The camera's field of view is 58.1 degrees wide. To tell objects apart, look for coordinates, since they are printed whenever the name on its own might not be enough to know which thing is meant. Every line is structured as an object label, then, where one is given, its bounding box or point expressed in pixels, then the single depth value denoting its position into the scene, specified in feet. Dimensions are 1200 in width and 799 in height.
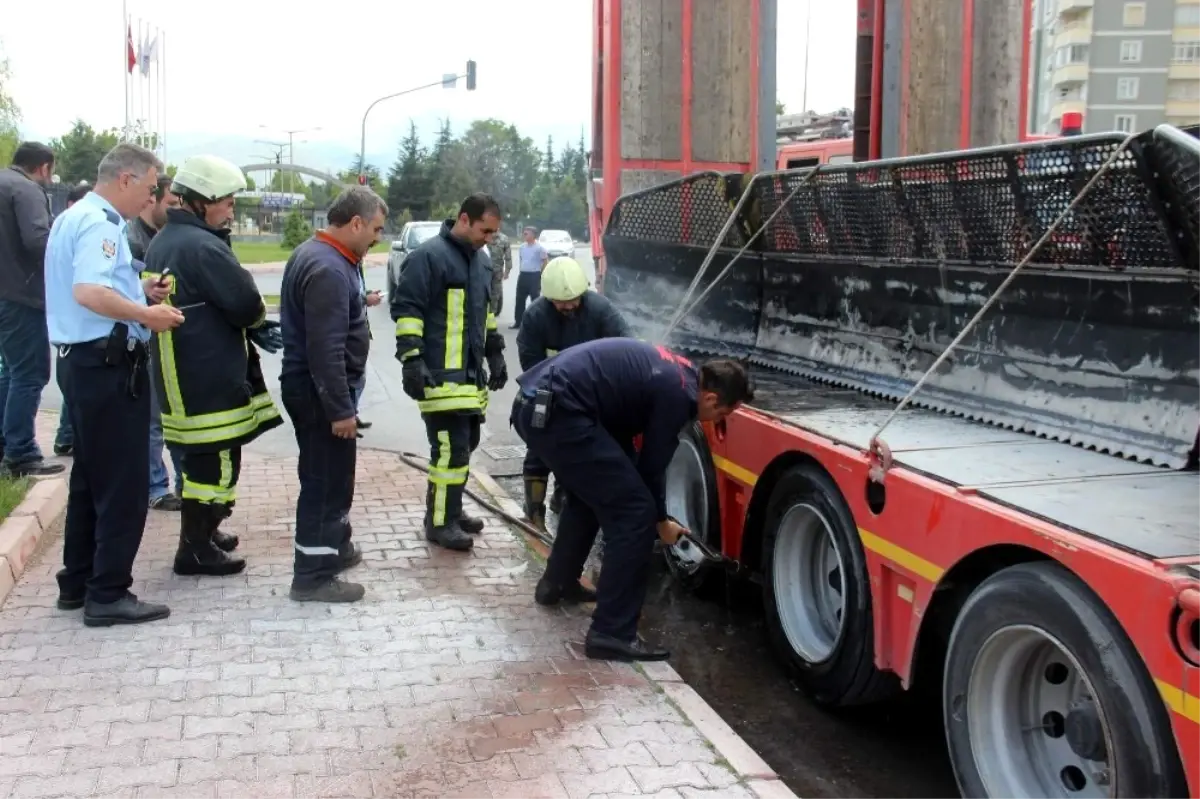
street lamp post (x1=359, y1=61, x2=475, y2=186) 111.24
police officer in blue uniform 13.38
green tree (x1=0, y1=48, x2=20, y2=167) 142.31
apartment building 248.93
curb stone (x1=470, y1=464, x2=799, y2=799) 10.66
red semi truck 8.49
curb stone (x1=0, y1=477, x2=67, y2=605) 15.72
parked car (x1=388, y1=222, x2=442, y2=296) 71.00
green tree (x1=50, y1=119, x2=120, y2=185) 205.67
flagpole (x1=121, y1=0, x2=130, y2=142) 102.78
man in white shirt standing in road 56.65
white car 97.56
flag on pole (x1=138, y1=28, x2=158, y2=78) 109.50
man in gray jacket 21.09
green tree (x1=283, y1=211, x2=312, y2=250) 145.18
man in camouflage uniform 49.08
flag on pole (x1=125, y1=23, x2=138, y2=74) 102.63
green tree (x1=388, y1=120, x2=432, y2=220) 227.81
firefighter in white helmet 15.25
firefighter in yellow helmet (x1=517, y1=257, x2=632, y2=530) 19.16
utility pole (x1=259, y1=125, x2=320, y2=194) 291.97
